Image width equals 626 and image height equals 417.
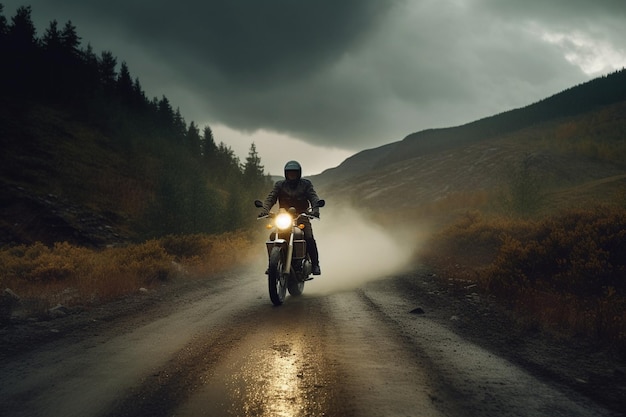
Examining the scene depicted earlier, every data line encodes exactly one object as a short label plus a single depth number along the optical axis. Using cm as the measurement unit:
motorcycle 730
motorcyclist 846
